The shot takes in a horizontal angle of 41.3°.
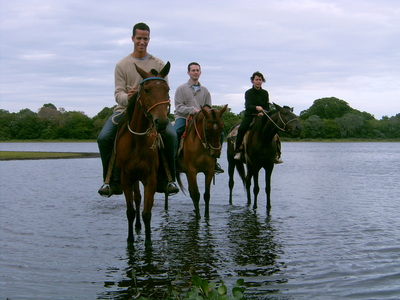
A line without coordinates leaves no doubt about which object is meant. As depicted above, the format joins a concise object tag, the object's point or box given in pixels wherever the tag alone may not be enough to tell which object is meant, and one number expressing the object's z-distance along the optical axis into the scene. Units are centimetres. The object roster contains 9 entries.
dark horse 1263
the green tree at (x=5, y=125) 14988
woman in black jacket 1370
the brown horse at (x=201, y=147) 1099
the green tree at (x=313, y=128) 14875
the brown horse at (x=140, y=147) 738
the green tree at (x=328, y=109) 17838
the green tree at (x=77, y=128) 14779
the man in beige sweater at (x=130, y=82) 864
